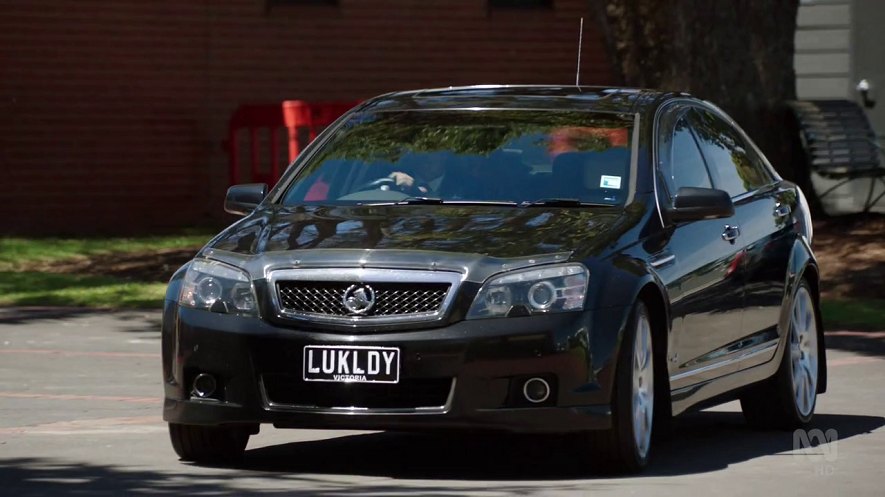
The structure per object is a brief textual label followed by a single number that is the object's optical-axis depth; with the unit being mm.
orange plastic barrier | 47250
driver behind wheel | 18406
